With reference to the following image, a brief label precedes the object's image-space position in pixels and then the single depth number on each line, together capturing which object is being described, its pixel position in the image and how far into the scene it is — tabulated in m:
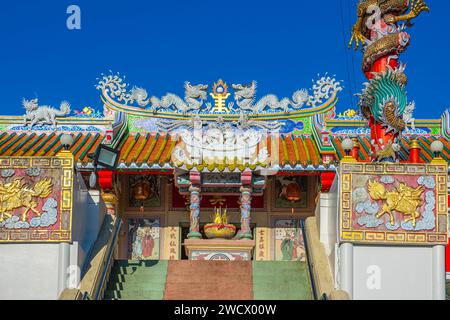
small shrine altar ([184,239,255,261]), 20.50
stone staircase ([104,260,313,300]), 17.55
